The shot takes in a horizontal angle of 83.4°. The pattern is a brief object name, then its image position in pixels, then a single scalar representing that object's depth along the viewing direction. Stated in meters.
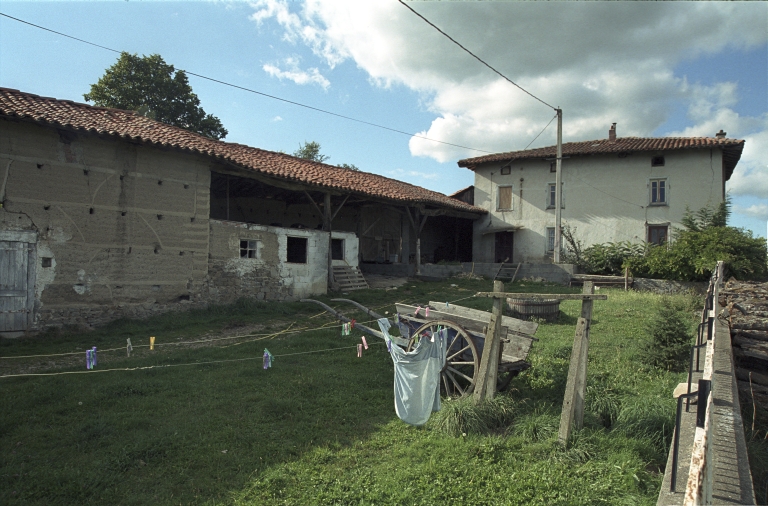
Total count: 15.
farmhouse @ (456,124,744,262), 19.03
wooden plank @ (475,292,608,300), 4.77
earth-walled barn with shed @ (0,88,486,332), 9.62
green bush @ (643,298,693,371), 6.97
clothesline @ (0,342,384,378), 6.93
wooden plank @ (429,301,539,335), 6.09
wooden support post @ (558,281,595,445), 4.57
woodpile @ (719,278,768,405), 4.75
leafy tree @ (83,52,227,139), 24.86
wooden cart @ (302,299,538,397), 5.79
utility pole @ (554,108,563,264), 17.78
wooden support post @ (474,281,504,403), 5.30
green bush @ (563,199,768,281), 14.47
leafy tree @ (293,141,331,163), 38.09
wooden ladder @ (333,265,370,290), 15.63
